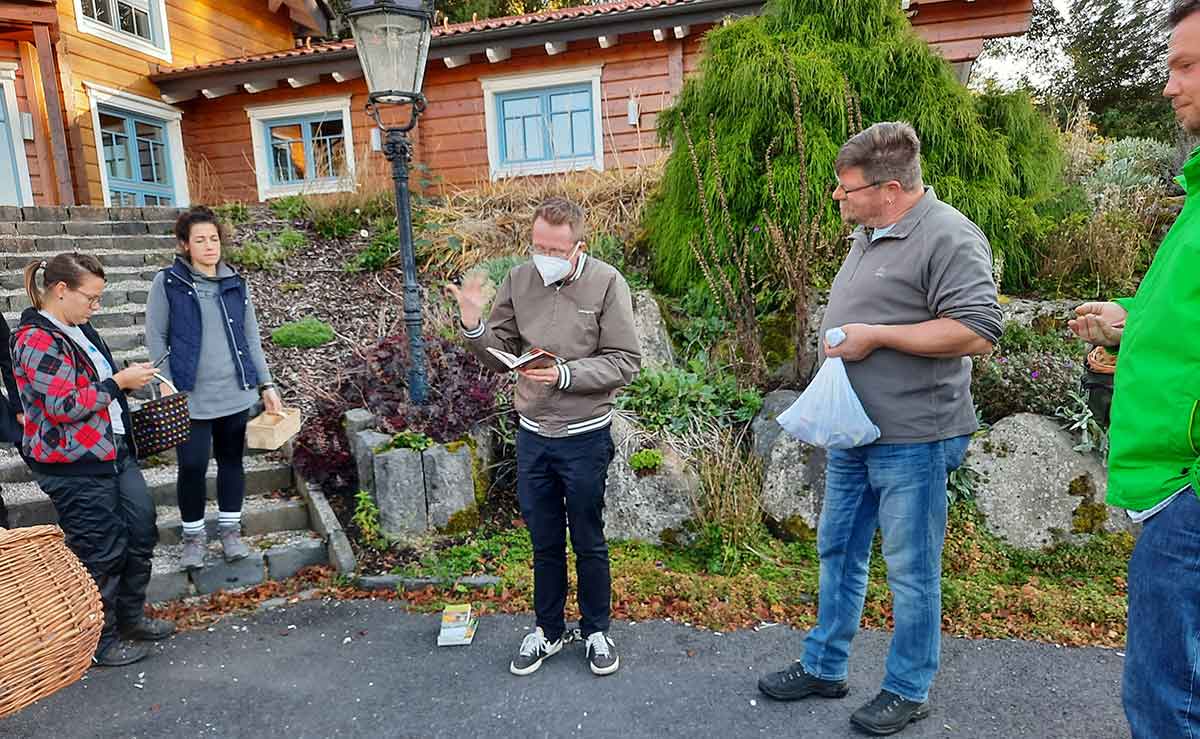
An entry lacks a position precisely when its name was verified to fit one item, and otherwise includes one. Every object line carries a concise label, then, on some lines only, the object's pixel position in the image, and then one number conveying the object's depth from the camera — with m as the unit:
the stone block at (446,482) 4.09
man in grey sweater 2.16
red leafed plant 4.29
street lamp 4.07
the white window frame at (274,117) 11.45
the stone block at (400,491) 4.02
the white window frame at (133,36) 10.40
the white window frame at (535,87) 10.50
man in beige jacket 2.70
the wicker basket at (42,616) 1.76
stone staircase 3.84
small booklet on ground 3.21
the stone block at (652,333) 5.40
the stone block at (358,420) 4.50
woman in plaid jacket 2.87
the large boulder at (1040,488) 3.82
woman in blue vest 3.52
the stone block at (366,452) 4.15
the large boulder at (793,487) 4.06
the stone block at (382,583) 3.75
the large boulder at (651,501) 4.14
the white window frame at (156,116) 10.57
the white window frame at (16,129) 9.67
